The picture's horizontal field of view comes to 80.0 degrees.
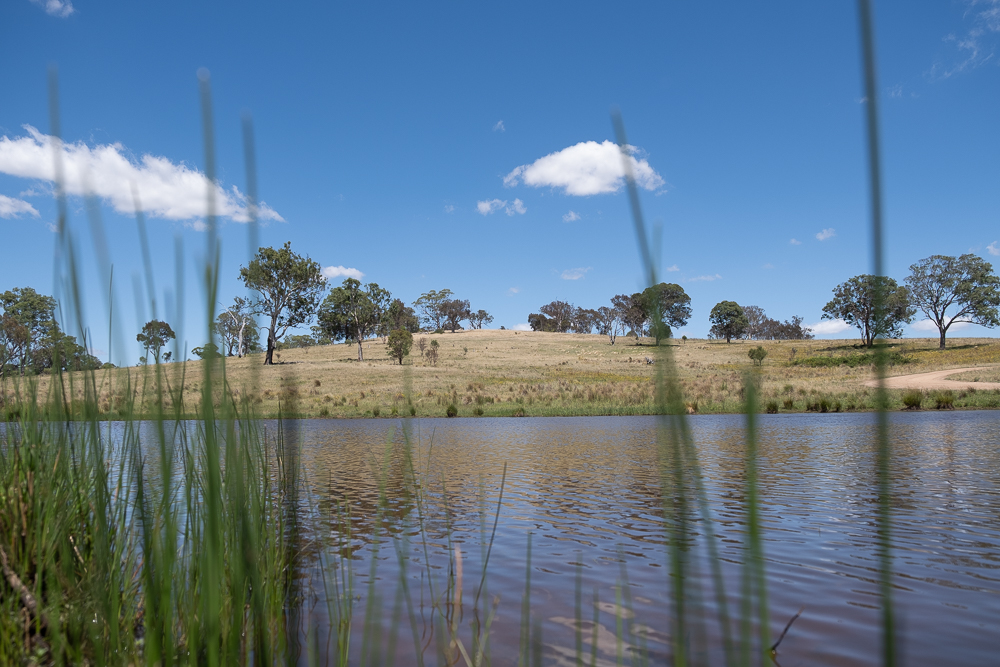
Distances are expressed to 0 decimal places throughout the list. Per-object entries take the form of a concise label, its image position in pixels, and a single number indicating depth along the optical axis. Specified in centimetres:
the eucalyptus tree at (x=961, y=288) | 5878
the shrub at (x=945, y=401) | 2061
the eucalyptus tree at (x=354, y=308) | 6247
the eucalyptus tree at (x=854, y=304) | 5734
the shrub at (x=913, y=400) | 2073
